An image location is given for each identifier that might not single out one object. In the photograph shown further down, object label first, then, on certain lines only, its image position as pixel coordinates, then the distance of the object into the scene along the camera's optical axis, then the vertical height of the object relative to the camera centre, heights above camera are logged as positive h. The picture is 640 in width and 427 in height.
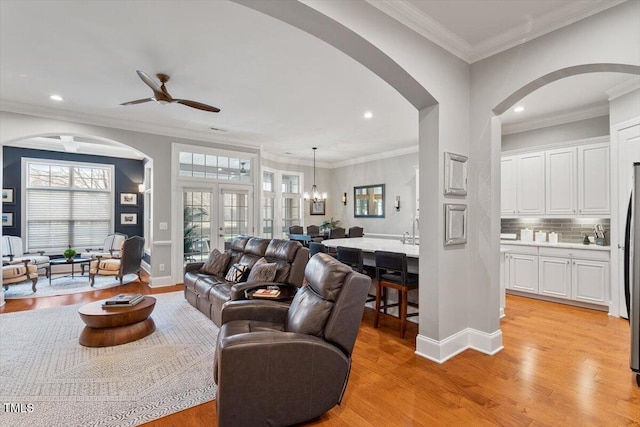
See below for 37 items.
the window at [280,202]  8.68 +0.38
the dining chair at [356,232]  7.70 -0.44
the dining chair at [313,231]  8.52 -0.47
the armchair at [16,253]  5.97 -0.78
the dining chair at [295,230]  8.35 -0.42
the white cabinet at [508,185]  5.50 +0.53
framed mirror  8.42 +0.38
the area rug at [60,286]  5.36 -1.38
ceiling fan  3.28 +1.37
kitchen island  3.83 -0.45
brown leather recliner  1.75 -0.88
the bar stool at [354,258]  3.96 -0.58
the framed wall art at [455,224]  2.93 -0.09
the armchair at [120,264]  5.93 -0.97
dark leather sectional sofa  3.65 -0.77
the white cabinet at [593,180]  4.51 +0.52
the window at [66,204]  6.89 +0.26
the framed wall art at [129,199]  7.87 +0.41
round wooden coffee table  3.18 -1.18
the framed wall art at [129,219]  7.90 -0.11
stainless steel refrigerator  2.46 -0.48
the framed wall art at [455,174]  2.95 +0.40
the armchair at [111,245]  7.15 -0.72
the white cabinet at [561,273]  4.37 -0.90
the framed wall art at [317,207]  9.59 +0.24
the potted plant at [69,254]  6.16 -0.80
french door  6.40 -0.05
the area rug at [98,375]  2.15 -1.38
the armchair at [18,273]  5.11 -1.00
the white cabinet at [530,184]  5.18 +0.53
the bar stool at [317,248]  4.64 -0.51
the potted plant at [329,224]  9.44 -0.31
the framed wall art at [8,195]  6.50 +0.41
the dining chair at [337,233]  6.99 -0.43
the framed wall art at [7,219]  6.47 -0.10
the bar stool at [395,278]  3.46 -0.75
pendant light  8.70 +0.60
